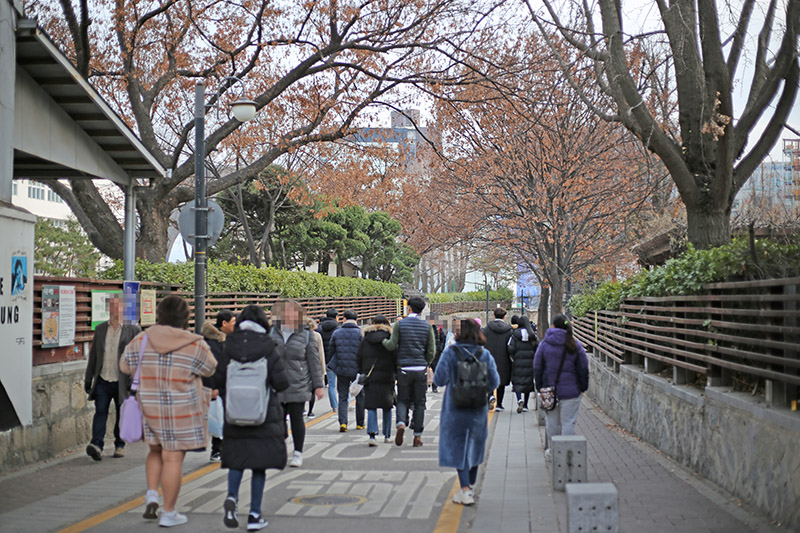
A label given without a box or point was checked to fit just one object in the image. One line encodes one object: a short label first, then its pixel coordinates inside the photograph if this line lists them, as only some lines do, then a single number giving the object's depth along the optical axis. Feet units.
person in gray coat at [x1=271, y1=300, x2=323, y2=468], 29.91
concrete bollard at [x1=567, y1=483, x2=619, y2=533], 16.14
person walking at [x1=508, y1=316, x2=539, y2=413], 50.19
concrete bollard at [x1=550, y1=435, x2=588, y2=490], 26.07
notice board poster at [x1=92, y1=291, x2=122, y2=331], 37.99
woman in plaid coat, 21.07
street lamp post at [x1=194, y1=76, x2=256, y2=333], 39.88
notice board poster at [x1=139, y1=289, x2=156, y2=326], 41.47
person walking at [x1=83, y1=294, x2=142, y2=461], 31.37
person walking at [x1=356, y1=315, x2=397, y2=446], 36.78
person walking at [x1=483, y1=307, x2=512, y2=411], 52.13
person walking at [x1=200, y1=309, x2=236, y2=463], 32.09
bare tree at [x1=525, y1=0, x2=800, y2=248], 43.16
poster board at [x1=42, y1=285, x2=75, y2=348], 33.77
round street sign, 40.47
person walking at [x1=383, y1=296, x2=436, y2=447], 35.88
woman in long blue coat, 24.31
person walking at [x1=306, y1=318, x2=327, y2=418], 32.55
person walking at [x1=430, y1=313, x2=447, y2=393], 64.13
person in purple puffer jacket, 30.37
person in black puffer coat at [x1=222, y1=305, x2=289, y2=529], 21.03
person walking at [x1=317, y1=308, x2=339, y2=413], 48.11
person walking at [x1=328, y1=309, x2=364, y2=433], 40.75
